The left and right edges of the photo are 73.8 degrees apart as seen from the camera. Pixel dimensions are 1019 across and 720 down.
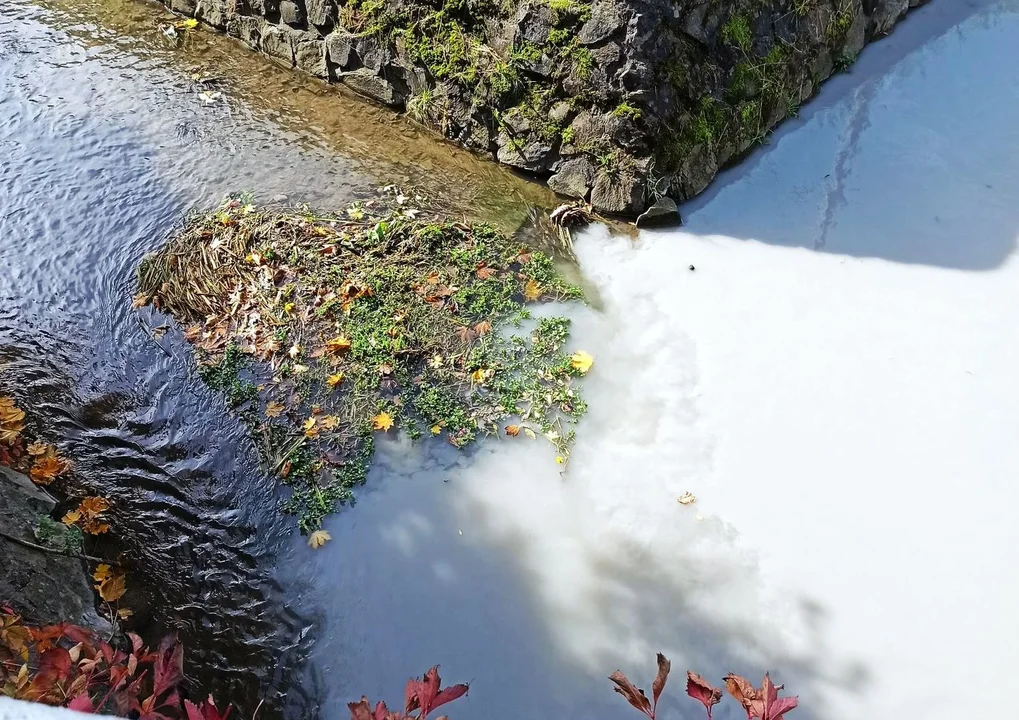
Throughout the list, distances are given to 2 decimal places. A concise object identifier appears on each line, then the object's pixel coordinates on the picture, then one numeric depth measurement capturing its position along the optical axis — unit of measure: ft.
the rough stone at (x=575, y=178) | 17.85
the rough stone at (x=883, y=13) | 21.13
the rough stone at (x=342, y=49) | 21.30
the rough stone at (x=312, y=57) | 22.38
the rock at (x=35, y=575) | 9.61
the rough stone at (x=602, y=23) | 16.25
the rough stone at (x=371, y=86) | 21.26
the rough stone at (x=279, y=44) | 23.09
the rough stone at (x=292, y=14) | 22.49
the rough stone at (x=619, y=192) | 17.17
